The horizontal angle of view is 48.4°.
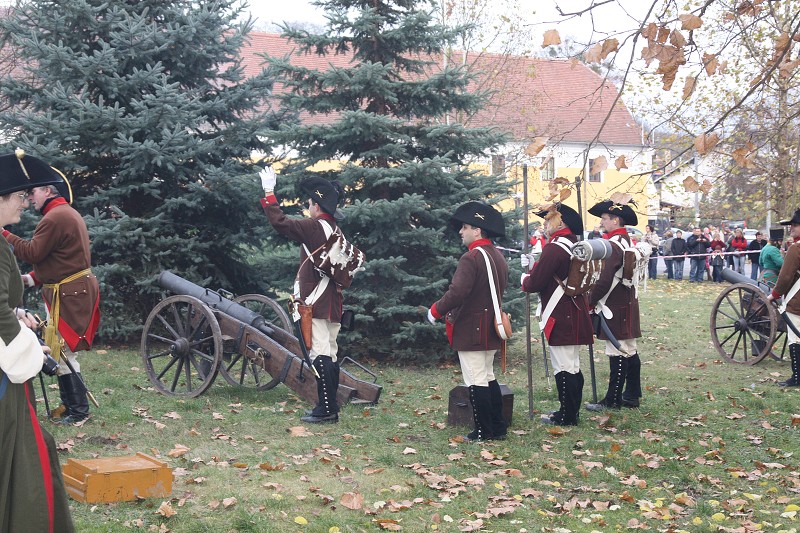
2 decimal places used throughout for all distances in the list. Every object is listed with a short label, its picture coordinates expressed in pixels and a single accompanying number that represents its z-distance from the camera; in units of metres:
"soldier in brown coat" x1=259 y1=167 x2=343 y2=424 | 7.85
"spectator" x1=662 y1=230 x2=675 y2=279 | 29.45
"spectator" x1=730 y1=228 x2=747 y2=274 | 27.51
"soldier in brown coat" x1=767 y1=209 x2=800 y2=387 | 10.07
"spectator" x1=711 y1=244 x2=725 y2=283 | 27.58
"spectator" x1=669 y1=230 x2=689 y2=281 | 29.42
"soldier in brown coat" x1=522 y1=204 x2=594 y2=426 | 7.79
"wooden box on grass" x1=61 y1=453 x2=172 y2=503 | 5.35
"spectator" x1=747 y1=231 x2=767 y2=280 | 25.11
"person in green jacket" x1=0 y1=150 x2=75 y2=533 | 3.83
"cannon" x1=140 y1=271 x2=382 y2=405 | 8.38
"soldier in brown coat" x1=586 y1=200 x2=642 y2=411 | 8.72
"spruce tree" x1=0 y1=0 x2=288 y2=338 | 11.27
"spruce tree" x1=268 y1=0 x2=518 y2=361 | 11.09
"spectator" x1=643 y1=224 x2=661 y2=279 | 29.23
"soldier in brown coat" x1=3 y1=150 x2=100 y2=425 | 7.08
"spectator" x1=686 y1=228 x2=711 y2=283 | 28.01
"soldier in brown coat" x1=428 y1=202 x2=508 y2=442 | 7.29
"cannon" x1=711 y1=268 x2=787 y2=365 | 11.34
